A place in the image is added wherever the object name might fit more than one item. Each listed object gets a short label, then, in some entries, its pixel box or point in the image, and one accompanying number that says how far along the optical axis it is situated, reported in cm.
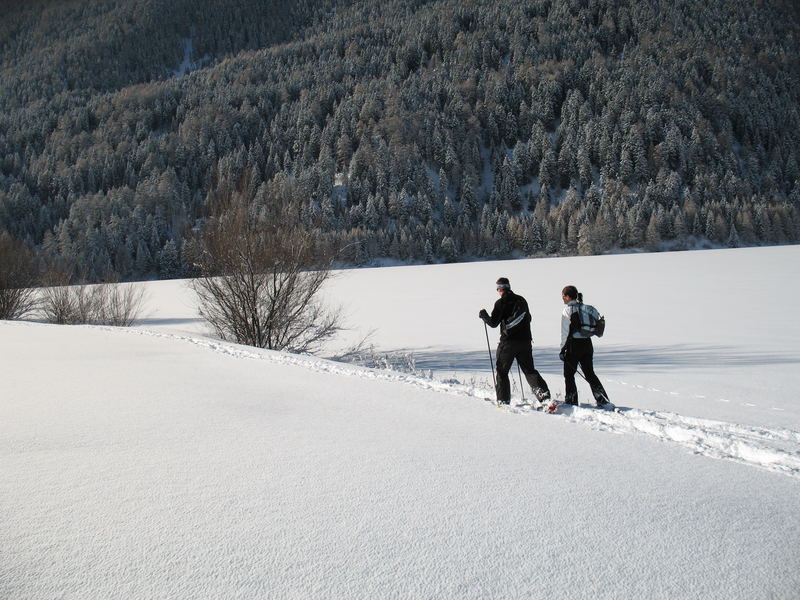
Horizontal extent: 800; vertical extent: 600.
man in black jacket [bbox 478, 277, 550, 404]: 668
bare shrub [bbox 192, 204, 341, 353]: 1520
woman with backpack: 665
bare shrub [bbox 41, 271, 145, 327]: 2630
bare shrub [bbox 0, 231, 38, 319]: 2834
